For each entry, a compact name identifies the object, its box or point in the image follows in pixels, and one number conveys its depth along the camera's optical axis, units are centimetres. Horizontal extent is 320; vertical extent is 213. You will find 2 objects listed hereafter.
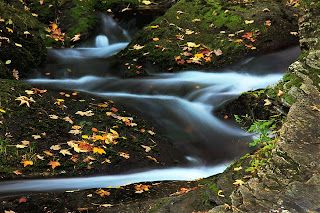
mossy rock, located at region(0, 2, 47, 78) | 1498
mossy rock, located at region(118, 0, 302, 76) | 1634
